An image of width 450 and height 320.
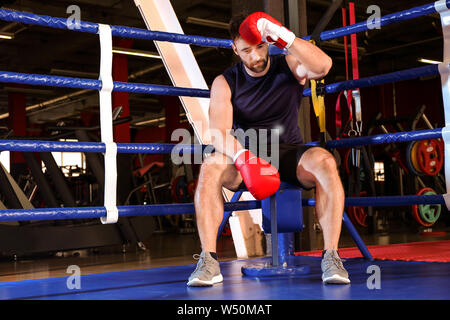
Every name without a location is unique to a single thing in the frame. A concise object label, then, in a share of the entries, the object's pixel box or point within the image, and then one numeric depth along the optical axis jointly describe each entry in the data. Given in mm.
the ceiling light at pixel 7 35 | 9344
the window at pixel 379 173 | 9956
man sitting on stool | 2049
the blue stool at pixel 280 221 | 2285
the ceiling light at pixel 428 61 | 11992
